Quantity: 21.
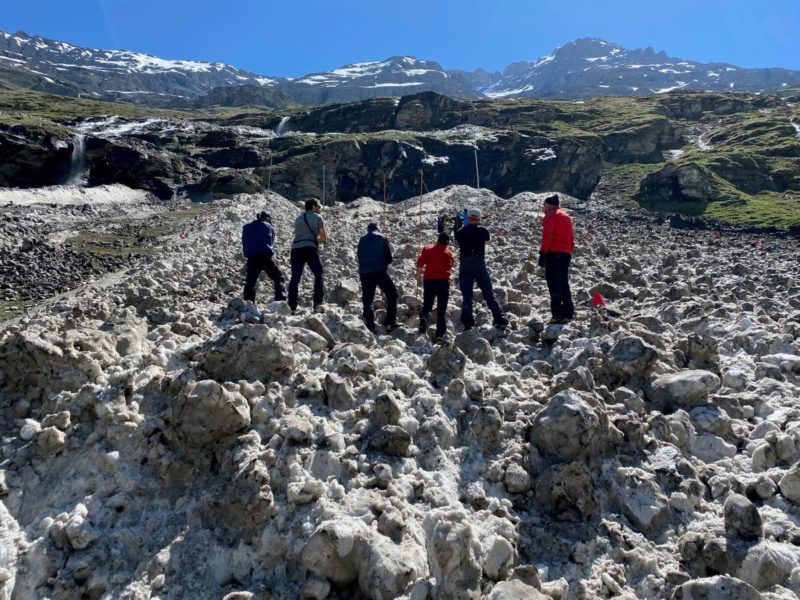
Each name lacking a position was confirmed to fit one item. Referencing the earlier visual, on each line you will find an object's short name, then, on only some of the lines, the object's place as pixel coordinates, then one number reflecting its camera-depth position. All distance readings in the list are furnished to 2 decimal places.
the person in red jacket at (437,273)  8.95
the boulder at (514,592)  3.26
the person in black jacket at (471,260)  9.24
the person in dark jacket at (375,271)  8.98
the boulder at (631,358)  6.56
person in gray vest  9.77
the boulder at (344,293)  10.73
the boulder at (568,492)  4.46
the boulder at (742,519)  4.07
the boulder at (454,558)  3.34
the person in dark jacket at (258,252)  9.91
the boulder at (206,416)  4.70
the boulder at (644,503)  4.40
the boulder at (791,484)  4.53
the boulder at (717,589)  3.29
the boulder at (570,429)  4.93
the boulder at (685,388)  6.09
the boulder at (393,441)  4.80
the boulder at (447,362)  6.54
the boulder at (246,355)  5.76
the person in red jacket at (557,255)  9.13
